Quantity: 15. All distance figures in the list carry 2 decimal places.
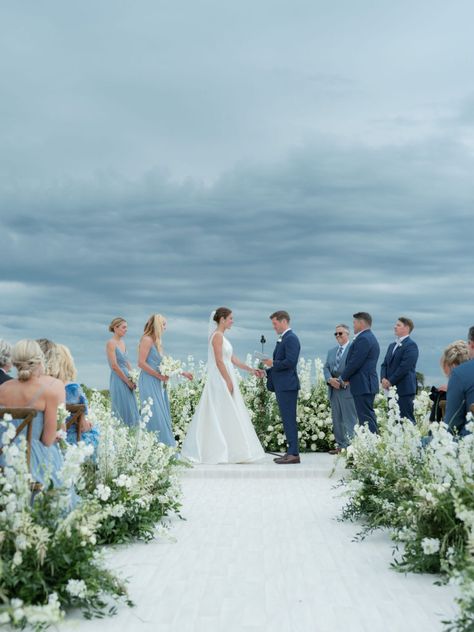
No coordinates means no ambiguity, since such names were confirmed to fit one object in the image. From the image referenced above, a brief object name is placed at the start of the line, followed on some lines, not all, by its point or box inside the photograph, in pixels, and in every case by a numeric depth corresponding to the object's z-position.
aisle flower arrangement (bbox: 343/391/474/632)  5.62
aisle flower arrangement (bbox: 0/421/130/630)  4.90
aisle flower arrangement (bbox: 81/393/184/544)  7.18
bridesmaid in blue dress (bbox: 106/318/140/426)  12.66
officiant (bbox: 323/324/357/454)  13.78
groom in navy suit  12.72
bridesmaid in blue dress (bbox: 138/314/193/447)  12.87
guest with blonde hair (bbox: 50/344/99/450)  7.64
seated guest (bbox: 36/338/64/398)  7.55
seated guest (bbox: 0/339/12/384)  8.15
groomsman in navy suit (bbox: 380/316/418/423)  12.81
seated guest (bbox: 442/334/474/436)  7.01
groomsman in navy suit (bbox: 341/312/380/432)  12.00
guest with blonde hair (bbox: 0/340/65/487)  6.05
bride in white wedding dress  13.38
